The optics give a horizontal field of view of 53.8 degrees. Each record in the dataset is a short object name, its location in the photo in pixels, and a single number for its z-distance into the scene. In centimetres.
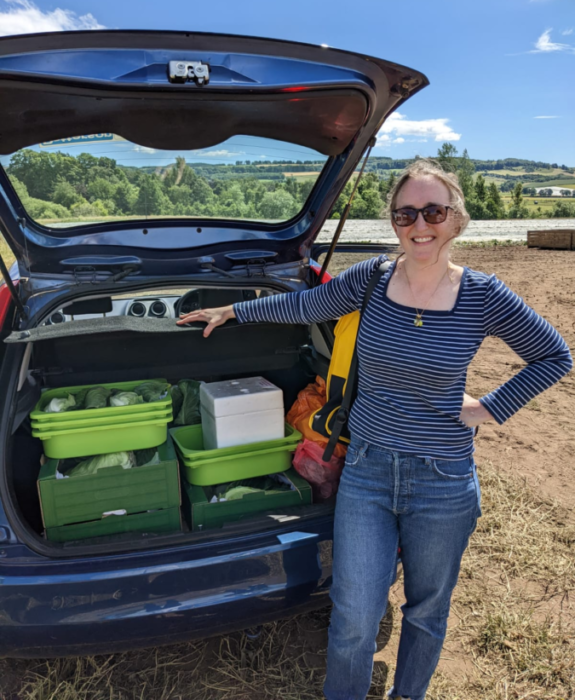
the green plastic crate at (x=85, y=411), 202
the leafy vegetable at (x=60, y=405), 212
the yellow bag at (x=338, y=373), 195
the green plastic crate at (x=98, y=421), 202
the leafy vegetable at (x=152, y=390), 228
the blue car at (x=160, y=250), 165
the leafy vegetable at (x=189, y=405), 269
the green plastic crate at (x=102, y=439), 206
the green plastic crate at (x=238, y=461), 216
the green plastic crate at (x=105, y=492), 194
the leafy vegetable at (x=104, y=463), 208
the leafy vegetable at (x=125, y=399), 218
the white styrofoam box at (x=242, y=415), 220
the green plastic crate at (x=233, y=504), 207
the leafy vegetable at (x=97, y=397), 218
